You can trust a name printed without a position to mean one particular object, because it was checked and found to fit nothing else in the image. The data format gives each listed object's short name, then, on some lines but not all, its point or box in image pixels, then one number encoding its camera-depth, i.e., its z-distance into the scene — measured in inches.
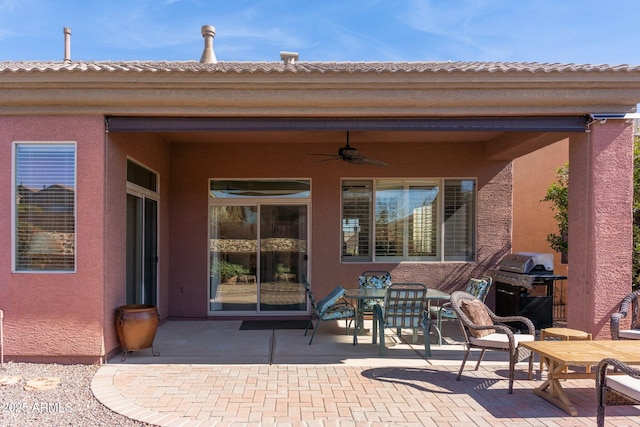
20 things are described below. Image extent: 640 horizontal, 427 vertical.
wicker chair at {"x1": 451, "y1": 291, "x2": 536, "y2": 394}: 201.8
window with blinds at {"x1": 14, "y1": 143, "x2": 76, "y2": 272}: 233.5
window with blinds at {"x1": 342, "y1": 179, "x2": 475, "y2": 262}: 364.8
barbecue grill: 315.0
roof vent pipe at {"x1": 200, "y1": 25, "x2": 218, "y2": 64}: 426.9
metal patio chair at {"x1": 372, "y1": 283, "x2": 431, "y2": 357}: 249.4
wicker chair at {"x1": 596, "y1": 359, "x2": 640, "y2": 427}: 146.4
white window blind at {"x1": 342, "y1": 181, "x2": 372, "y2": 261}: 364.2
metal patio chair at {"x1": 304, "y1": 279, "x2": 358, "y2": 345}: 271.4
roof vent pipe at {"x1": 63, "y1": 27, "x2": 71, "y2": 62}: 414.3
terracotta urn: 237.9
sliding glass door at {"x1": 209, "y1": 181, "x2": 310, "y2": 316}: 362.0
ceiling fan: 302.8
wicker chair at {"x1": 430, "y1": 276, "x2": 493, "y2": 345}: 287.1
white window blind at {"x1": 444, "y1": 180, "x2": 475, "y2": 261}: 367.9
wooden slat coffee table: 169.2
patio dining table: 267.0
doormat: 322.7
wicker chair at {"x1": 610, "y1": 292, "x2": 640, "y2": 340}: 224.4
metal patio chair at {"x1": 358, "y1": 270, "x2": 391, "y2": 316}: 318.3
